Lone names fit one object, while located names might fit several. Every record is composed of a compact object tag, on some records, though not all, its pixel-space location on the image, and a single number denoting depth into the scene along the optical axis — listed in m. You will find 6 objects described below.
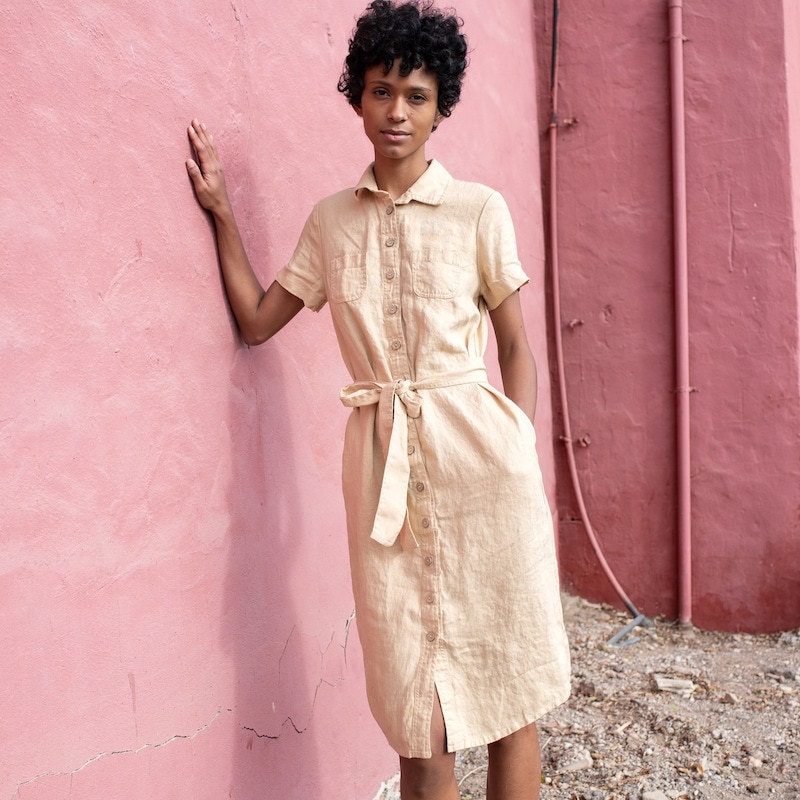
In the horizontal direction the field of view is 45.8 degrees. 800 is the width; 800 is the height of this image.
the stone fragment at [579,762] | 2.93
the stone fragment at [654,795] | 2.71
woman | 1.85
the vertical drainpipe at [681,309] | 4.01
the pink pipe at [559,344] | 4.28
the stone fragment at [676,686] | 3.47
